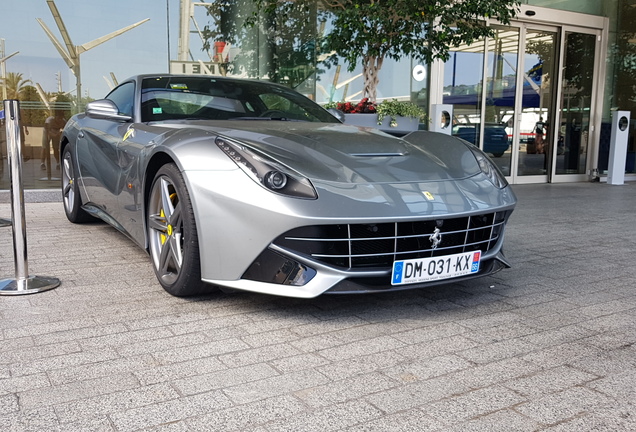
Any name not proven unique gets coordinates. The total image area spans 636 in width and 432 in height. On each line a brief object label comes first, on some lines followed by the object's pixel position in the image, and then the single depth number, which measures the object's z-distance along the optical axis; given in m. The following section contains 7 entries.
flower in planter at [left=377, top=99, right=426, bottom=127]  7.65
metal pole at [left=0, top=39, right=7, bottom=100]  7.61
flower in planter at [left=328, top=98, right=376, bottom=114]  7.63
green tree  6.72
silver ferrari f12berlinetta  2.64
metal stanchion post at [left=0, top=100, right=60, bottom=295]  3.30
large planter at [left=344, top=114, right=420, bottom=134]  7.42
